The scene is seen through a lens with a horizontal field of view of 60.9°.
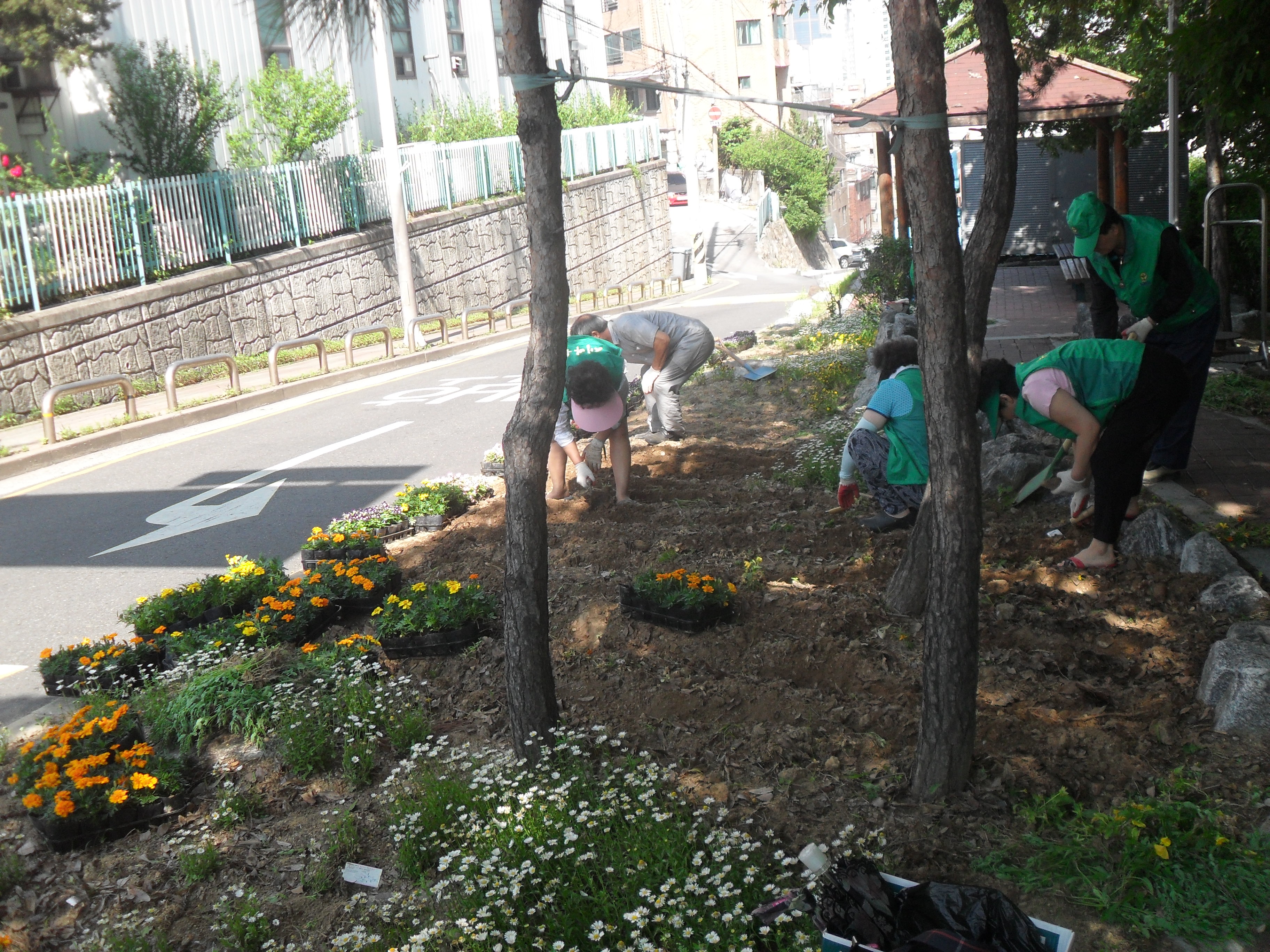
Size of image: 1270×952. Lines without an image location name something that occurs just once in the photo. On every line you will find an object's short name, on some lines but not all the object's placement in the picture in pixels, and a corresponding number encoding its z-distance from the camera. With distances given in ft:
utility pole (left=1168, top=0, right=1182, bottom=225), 32.17
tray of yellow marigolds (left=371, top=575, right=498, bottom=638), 16.19
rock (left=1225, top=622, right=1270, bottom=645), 12.53
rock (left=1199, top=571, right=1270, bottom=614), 14.57
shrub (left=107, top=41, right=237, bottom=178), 55.57
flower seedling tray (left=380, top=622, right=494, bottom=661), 16.12
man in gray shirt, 28.45
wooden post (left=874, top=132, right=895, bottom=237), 47.47
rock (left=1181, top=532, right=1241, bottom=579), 15.75
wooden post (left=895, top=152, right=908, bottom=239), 44.37
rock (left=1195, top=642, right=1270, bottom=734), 11.85
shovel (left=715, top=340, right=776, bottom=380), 37.96
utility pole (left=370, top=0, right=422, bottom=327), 56.65
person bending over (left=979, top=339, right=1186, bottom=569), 15.93
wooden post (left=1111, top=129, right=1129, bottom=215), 41.19
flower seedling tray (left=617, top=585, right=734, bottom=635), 15.55
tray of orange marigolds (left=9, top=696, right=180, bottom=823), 12.26
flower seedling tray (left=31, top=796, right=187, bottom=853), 12.19
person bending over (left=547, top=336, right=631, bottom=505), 21.68
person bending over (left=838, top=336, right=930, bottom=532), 18.12
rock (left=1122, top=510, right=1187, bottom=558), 16.85
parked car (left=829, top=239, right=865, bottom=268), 97.94
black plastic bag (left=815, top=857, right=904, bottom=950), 8.42
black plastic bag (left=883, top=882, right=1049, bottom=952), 8.25
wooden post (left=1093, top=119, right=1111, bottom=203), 46.01
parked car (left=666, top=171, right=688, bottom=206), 165.89
